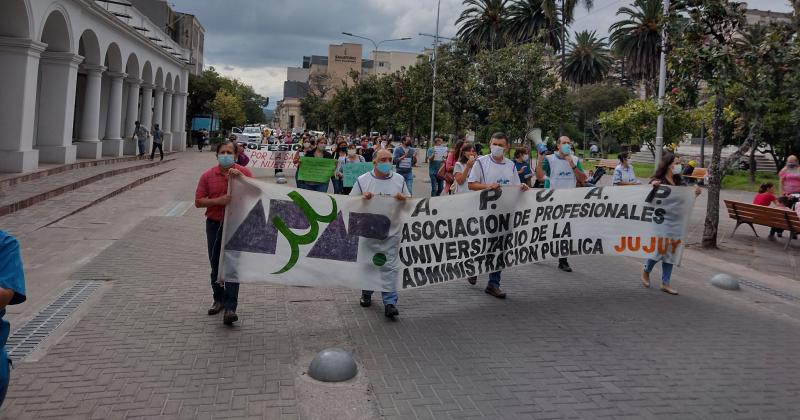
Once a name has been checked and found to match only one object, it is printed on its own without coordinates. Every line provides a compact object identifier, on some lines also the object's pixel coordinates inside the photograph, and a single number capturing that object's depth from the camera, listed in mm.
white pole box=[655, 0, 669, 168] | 17367
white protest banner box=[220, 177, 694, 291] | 6543
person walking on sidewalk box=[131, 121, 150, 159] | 30484
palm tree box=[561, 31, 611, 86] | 76481
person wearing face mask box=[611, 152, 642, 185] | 9984
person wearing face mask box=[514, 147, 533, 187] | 11953
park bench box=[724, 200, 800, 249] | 13414
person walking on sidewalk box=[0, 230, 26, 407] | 3184
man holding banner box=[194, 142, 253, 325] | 6367
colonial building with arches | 17281
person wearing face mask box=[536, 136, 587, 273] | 9836
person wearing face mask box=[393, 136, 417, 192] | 16688
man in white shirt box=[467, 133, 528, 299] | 8047
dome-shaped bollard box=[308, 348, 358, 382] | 5105
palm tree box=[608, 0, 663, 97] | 58125
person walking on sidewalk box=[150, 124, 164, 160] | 29812
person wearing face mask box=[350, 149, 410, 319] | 7059
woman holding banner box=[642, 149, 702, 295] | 8680
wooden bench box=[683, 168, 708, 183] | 26278
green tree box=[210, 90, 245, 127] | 67188
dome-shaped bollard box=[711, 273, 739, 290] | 9617
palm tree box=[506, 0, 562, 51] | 55469
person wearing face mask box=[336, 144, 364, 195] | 14500
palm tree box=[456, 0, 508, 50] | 58750
